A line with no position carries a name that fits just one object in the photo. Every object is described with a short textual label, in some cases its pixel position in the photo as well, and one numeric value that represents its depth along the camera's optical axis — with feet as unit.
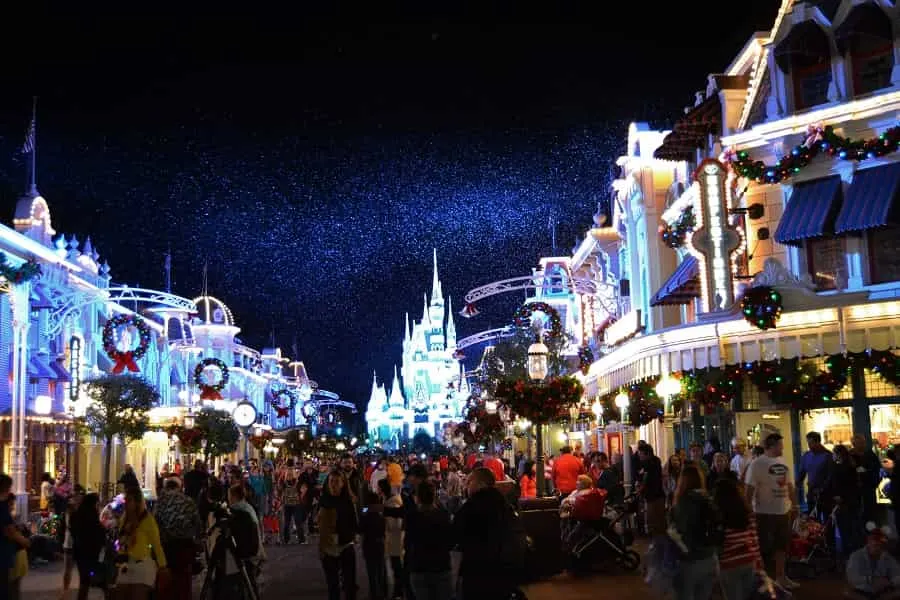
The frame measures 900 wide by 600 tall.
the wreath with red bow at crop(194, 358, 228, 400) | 170.60
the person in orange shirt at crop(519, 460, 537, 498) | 79.87
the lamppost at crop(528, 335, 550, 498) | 72.08
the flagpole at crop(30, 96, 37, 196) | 112.78
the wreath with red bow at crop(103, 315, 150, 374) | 119.96
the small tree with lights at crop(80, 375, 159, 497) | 131.03
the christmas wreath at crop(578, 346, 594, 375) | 128.06
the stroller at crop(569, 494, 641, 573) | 56.24
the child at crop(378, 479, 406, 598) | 49.52
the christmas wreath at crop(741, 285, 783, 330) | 69.36
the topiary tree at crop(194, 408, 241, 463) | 175.73
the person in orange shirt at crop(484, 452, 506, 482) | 68.97
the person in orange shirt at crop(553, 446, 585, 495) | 69.72
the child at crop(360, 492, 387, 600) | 49.85
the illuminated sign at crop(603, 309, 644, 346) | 108.99
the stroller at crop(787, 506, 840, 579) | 52.13
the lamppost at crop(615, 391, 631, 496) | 86.78
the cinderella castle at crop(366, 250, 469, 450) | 625.82
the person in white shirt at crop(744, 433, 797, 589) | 44.52
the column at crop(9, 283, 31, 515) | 104.58
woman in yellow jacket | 35.86
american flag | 113.39
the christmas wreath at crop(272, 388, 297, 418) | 239.91
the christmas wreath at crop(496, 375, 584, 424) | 68.74
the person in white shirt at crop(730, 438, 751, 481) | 60.45
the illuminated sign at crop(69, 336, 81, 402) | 136.87
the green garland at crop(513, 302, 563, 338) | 101.71
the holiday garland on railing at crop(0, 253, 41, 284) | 84.43
